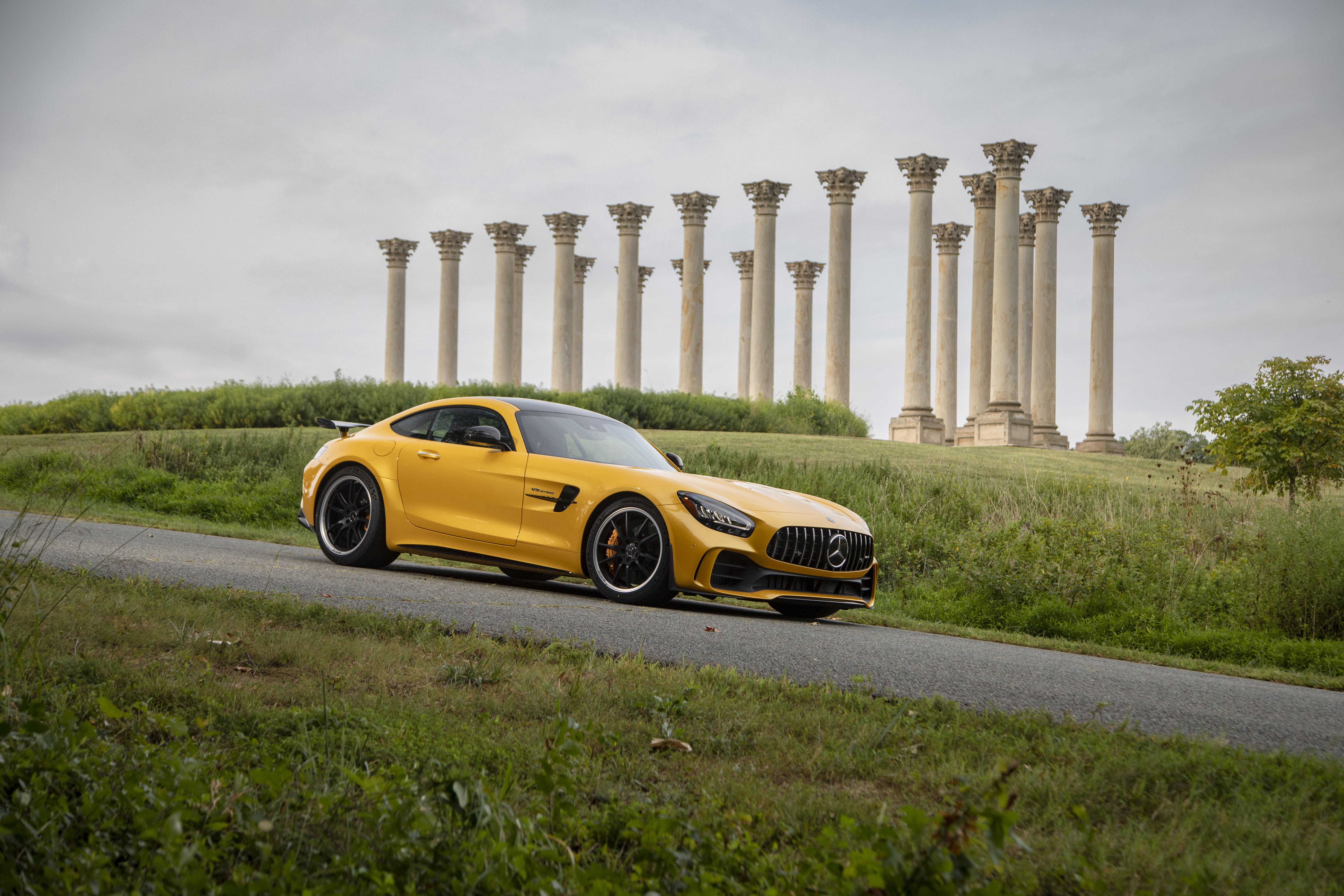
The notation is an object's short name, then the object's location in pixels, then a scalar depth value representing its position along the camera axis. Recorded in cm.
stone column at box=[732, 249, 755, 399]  5388
